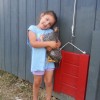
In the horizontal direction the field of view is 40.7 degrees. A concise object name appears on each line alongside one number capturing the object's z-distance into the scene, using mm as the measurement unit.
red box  1438
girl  1486
